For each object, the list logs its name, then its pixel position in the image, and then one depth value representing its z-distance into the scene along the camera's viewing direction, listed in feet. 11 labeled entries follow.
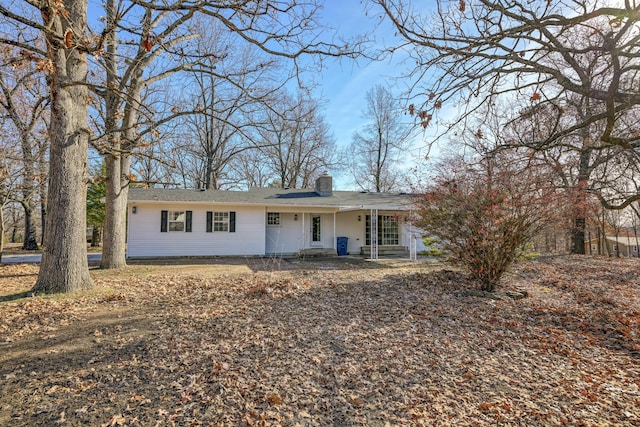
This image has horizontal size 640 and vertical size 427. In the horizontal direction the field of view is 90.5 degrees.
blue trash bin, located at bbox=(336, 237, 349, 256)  52.26
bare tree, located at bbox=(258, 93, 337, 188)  92.94
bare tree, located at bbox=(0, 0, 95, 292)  19.31
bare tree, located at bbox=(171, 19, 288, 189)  76.48
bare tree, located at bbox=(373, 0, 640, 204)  11.32
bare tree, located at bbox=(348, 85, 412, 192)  90.87
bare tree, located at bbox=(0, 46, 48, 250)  37.35
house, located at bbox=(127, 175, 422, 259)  44.55
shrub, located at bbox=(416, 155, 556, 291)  21.79
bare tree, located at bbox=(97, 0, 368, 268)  16.63
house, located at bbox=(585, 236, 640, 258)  82.91
